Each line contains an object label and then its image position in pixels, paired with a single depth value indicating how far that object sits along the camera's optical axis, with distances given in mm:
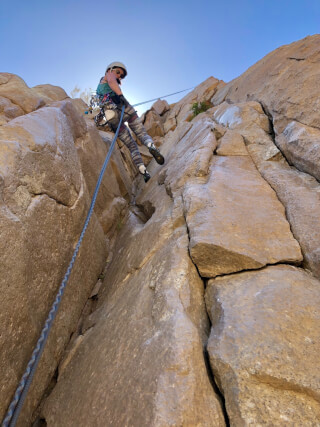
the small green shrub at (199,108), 10255
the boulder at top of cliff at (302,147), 3373
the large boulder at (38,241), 2107
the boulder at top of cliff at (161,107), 15155
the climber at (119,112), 6473
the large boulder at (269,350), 1544
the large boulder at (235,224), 2582
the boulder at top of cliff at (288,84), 4129
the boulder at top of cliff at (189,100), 11930
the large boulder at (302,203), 2562
